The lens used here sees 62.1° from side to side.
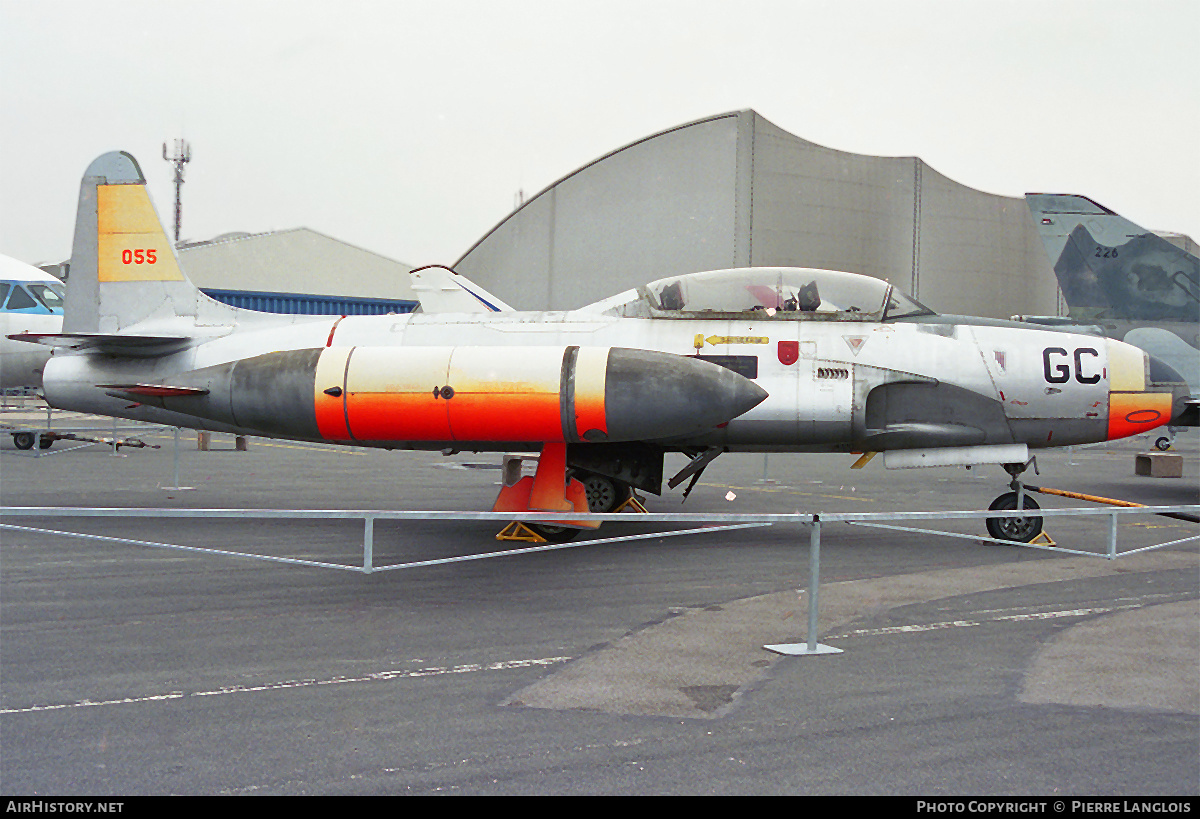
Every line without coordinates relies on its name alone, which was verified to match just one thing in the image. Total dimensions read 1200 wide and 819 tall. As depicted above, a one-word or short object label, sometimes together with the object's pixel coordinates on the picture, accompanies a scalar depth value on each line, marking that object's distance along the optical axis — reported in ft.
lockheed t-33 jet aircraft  28.25
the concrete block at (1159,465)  63.67
